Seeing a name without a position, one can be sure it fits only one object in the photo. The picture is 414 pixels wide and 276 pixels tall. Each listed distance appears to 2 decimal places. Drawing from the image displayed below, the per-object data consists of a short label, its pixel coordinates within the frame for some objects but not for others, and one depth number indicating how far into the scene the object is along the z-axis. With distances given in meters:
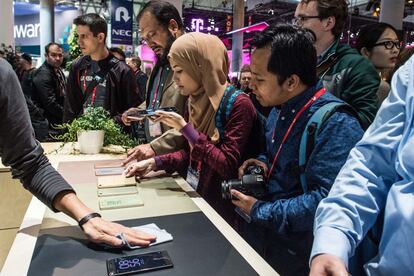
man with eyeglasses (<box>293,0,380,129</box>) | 1.78
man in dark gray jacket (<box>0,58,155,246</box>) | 1.15
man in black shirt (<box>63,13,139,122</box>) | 2.97
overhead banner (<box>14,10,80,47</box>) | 11.61
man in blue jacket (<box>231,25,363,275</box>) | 1.18
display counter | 0.95
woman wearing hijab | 1.57
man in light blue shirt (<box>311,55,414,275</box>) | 0.75
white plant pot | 2.15
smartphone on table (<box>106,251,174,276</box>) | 0.93
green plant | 2.15
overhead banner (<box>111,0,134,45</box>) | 6.91
